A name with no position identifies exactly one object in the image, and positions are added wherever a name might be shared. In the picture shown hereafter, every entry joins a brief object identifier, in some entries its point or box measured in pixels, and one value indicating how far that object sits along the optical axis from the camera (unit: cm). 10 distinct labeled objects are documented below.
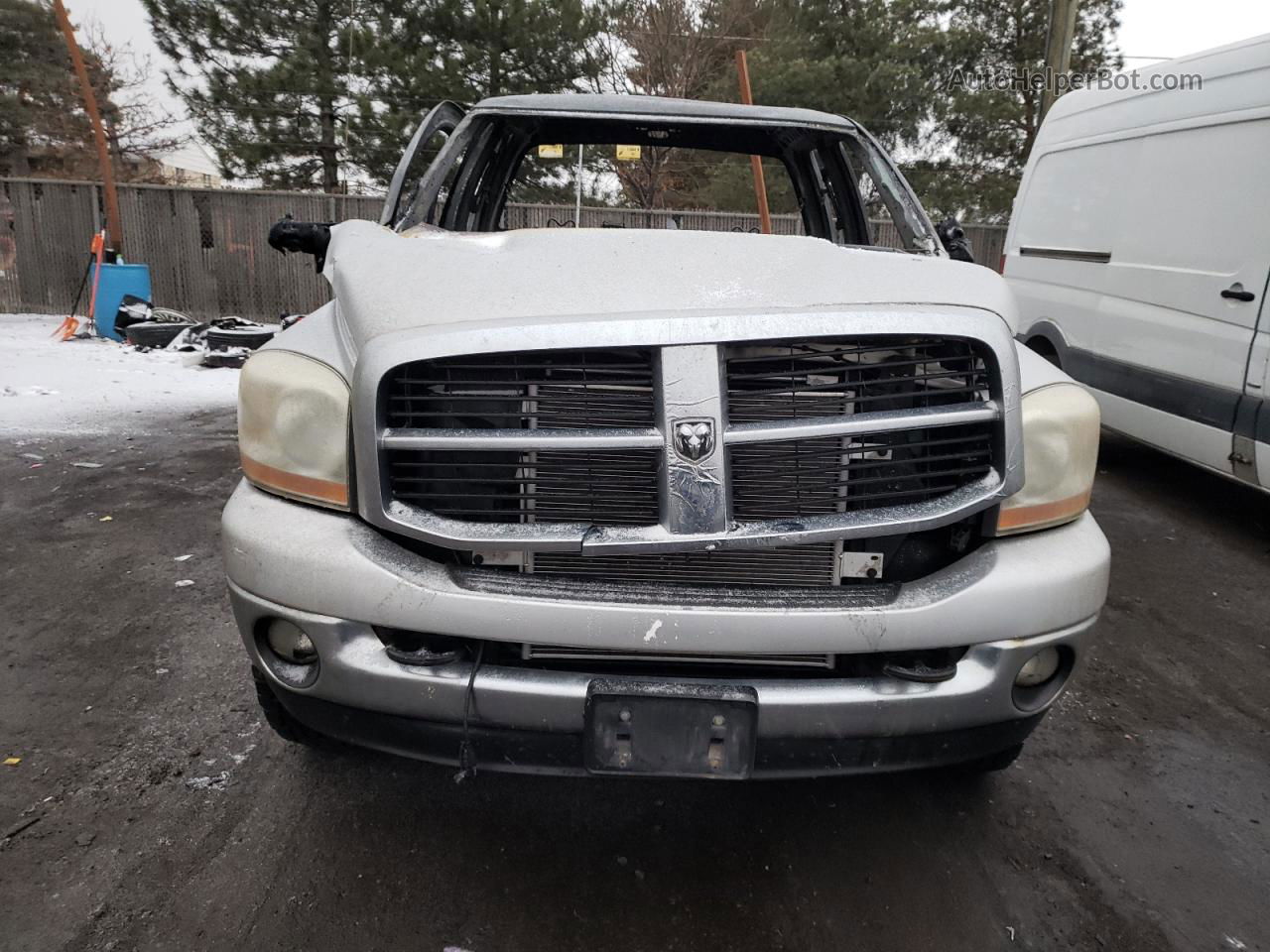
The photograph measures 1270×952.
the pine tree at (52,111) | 2177
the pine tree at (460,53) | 1505
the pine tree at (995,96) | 1723
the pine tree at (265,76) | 1522
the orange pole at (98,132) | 1108
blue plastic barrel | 1050
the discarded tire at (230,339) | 924
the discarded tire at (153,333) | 989
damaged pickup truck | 159
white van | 430
